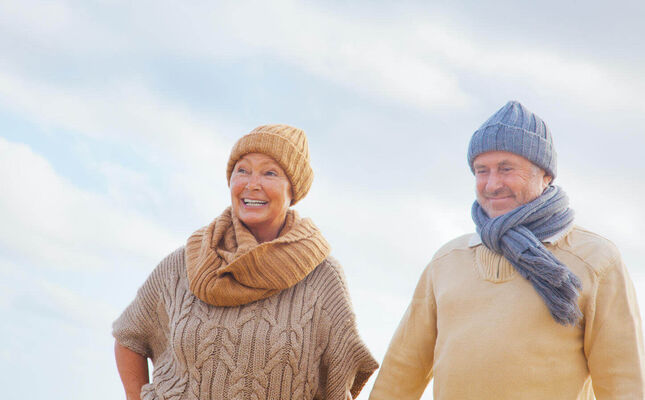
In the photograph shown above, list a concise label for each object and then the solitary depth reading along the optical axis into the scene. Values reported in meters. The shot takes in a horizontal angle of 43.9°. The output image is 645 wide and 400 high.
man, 3.68
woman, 4.21
